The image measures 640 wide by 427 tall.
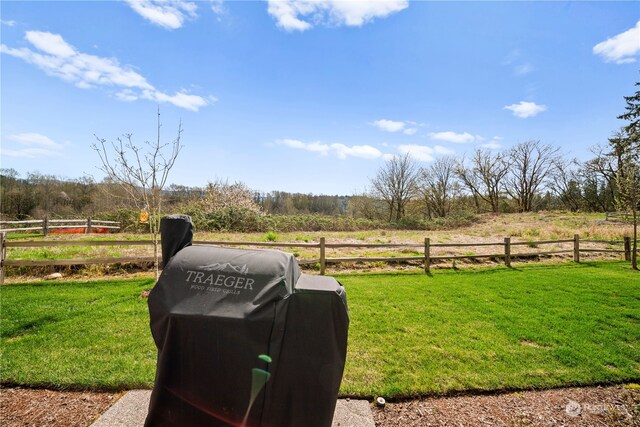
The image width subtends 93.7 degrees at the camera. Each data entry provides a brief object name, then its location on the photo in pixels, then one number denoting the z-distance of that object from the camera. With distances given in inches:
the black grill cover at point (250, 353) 56.8
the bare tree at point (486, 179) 1245.3
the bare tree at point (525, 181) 1278.3
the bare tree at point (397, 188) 1084.5
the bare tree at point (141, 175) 261.9
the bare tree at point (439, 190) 1190.3
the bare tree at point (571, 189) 1332.4
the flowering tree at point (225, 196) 869.2
